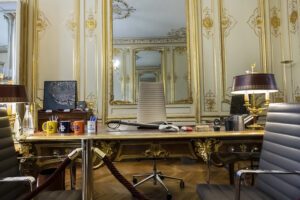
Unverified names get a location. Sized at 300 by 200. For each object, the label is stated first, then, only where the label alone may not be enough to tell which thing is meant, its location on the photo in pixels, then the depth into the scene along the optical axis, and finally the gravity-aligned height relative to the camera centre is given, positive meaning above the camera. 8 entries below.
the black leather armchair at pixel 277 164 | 0.94 -0.31
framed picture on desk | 3.38 +0.18
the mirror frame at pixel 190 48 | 3.44 +0.96
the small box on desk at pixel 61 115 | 3.01 -0.14
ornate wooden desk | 1.32 -0.28
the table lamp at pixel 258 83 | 1.72 +0.17
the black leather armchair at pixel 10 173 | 1.03 -0.35
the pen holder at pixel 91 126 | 1.51 -0.16
